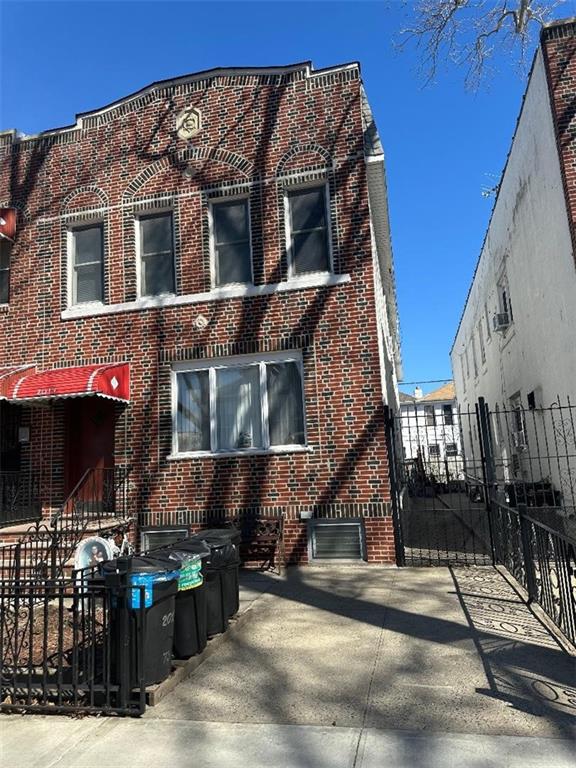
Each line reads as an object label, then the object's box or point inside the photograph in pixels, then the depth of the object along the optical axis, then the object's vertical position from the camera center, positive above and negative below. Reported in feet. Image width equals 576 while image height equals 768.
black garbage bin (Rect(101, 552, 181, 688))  14.14 -3.27
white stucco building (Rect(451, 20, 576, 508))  33.42 +14.48
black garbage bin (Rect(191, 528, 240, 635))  18.97 -3.03
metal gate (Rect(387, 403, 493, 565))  30.35 -4.36
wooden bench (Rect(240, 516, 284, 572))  30.76 -3.23
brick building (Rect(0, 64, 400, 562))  32.19 +10.62
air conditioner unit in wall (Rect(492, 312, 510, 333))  52.49 +13.34
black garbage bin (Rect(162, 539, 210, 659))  16.72 -3.62
